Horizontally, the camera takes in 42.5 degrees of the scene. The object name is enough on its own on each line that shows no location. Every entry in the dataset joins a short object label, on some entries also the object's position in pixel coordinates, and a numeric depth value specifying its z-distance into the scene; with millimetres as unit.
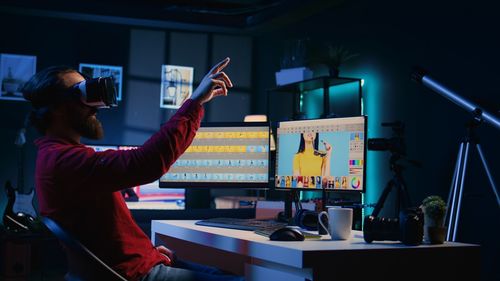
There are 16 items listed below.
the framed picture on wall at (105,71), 6844
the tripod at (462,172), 3832
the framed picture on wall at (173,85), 7145
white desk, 1716
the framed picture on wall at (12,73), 6605
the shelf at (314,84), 5477
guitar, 5102
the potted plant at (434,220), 2004
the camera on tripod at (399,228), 1922
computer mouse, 1935
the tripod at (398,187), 4402
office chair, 1647
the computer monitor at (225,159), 2738
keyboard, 2271
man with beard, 1694
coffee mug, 2043
